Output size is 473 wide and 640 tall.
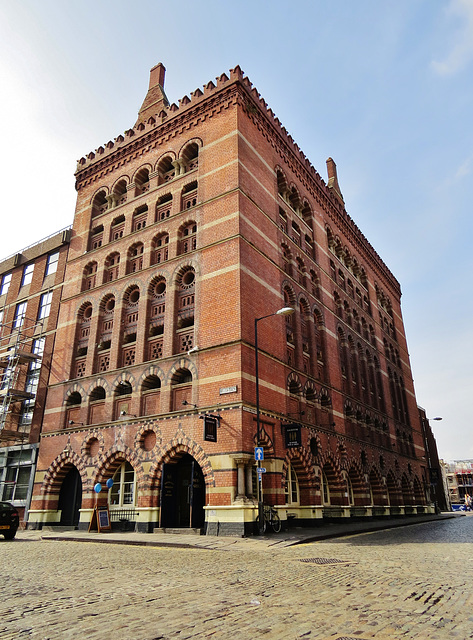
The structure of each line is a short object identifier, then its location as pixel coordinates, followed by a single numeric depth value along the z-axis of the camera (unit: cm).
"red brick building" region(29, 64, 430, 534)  2017
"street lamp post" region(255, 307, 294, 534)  1716
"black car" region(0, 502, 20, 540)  1802
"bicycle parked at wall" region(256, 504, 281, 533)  1830
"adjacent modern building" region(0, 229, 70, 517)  2708
